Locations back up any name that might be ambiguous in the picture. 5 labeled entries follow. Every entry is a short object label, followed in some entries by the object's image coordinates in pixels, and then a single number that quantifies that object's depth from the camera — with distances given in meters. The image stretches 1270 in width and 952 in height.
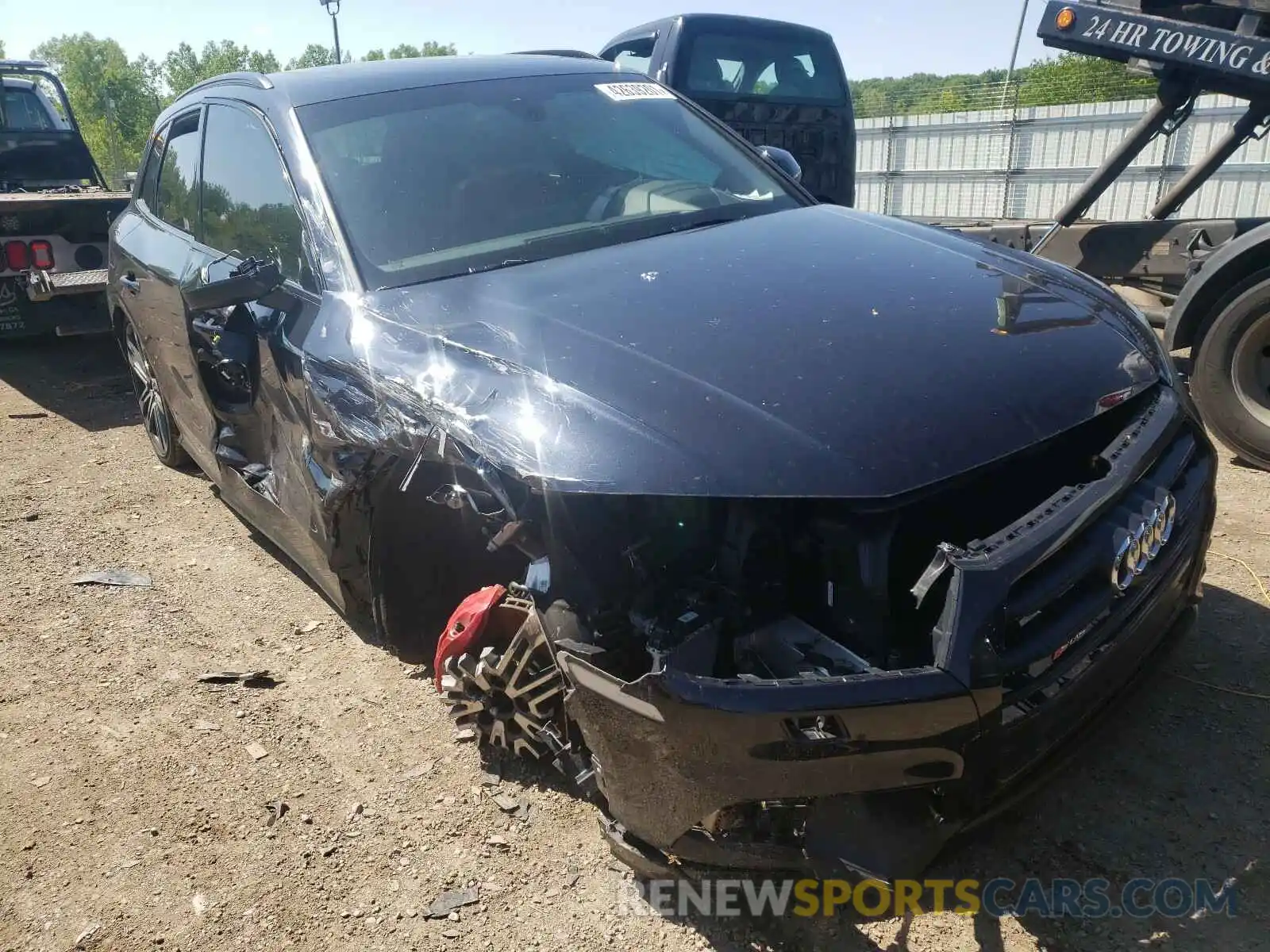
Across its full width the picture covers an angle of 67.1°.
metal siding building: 11.83
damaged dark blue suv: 1.76
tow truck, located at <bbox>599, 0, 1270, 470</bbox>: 4.64
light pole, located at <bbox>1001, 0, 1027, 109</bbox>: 17.73
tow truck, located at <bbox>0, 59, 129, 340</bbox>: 6.63
